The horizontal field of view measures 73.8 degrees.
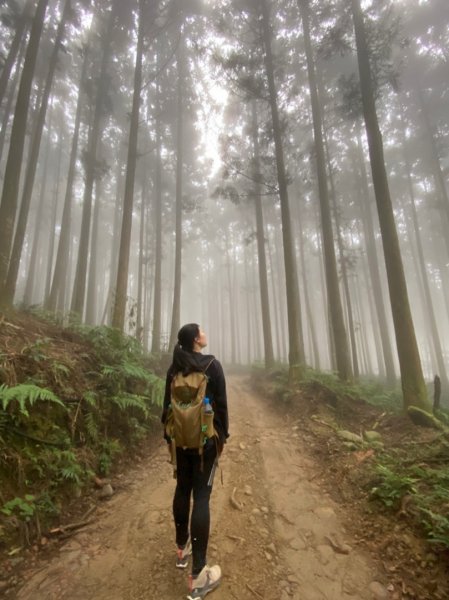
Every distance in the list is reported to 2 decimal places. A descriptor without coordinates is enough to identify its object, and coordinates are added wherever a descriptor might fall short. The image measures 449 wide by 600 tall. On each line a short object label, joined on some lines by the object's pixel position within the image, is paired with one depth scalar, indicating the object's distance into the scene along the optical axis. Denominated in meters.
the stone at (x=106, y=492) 4.55
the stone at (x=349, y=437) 6.40
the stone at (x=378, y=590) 2.86
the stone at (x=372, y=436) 6.64
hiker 2.84
